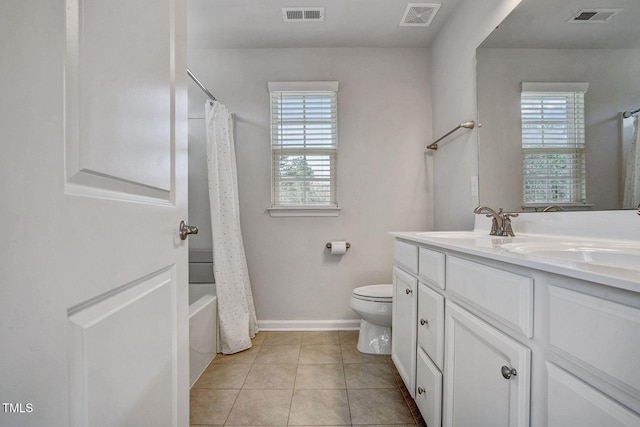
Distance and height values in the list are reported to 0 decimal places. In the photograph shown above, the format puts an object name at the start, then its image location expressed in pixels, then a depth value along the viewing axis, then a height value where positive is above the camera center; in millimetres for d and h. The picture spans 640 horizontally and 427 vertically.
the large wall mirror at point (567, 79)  970 +538
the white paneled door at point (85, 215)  364 -10
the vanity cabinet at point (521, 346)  469 -318
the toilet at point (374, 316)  1879 -733
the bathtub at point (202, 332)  1676 -810
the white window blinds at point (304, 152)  2426 +493
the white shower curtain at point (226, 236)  2049 -207
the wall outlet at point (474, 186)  1728 +142
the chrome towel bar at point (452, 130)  1750 +526
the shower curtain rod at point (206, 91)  1972 +905
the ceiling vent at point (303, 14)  1972 +1403
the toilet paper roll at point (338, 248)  2378 -335
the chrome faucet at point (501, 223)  1379 -73
